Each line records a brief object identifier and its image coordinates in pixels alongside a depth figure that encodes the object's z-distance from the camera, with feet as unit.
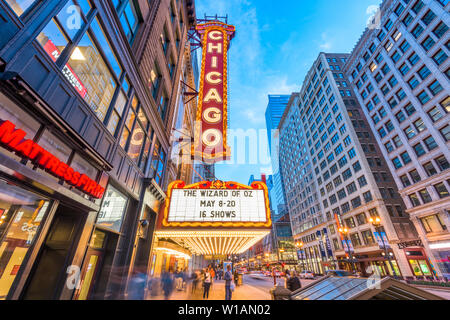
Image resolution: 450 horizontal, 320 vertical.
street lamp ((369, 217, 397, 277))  74.48
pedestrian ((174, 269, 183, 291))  56.39
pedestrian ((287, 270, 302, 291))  35.24
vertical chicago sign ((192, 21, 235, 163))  44.80
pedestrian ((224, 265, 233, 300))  39.11
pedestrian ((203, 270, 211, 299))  42.15
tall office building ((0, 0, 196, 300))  14.91
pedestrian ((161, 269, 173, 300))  41.25
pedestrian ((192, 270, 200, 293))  53.42
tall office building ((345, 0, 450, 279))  98.78
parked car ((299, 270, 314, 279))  145.11
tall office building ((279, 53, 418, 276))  129.90
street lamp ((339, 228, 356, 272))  108.28
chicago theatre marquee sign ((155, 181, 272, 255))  32.07
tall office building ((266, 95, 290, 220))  447.18
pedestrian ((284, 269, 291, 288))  36.73
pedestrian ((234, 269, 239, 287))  82.88
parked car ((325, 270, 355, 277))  75.46
